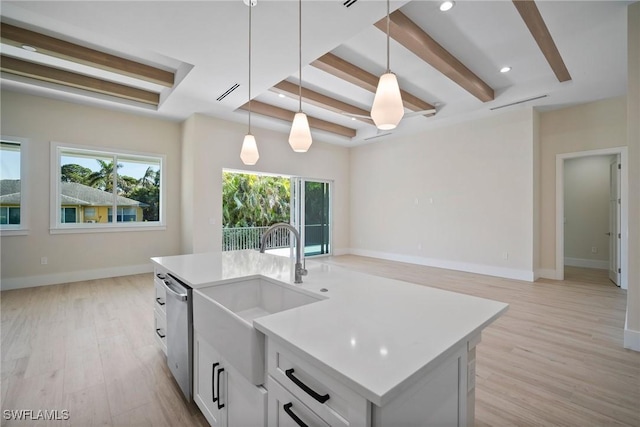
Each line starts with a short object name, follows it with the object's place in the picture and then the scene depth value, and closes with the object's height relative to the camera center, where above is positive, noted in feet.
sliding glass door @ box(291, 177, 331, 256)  22.30 +0.12
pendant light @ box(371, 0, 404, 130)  4.80 +1.97
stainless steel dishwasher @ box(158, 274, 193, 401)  5.38 -2.46
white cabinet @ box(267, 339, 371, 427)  2.39 -1.77
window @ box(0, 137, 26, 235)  13.65 +1.35
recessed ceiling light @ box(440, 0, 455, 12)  8.33 +6.38
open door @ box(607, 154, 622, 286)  14.80 -0.46
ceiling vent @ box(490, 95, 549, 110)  14.19 +6.02
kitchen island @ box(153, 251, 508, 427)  2.44 -1.41
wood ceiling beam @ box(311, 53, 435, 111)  11.34 +6.19
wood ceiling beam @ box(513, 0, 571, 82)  8.26 +6.24
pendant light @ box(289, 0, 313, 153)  6.55 +1.94
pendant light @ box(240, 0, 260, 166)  8.56 +1.96
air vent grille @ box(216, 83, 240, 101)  12.84 +5.98
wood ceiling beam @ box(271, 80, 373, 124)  14.01 +6.44
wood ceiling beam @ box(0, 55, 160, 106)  11.93 +6.40
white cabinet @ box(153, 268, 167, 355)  7.03 -2.62
